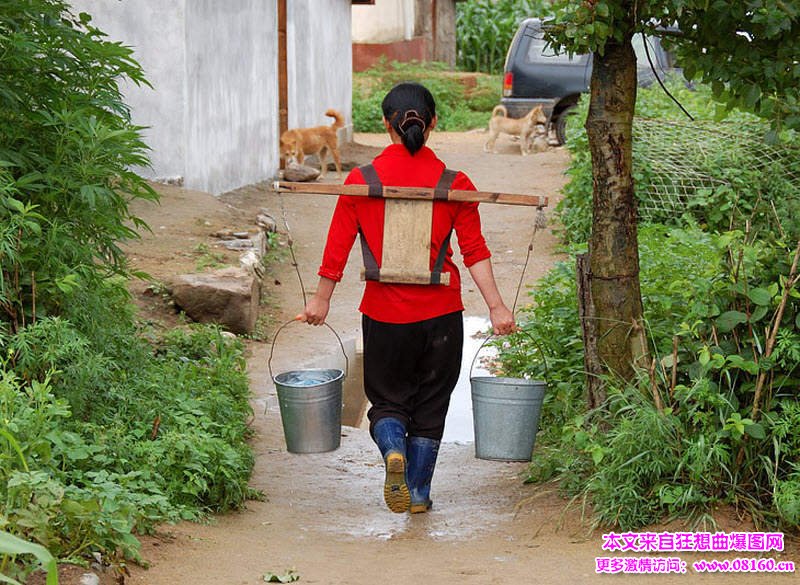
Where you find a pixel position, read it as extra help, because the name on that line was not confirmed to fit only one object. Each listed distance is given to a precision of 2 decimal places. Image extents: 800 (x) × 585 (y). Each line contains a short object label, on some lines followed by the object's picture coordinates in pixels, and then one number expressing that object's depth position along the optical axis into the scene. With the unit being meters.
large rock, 16.19
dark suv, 38.80
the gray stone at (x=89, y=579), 6.60
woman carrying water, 9.17
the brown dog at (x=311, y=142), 32.00
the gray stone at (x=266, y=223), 23.41
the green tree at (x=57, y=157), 9.55
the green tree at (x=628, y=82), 8.73
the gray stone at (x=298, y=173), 30.56
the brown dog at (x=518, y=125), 38.87
